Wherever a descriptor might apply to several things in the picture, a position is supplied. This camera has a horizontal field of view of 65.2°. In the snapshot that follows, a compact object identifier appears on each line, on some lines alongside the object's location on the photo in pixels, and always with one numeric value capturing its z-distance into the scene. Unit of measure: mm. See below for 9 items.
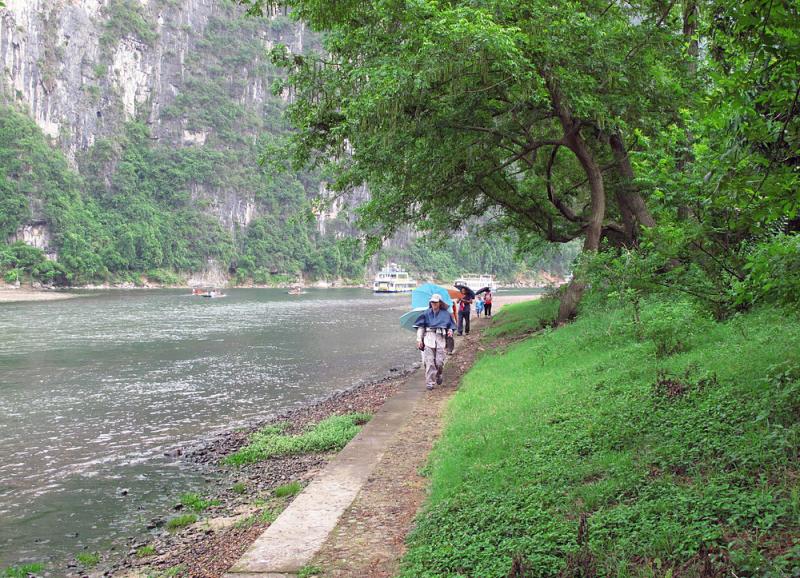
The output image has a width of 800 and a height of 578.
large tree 9797
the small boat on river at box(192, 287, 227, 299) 73188
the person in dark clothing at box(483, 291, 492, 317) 34688
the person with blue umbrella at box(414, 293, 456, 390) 12047
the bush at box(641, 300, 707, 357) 9062
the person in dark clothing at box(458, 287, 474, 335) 25562
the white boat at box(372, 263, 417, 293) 89212
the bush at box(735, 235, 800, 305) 4543
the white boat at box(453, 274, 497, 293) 75488
